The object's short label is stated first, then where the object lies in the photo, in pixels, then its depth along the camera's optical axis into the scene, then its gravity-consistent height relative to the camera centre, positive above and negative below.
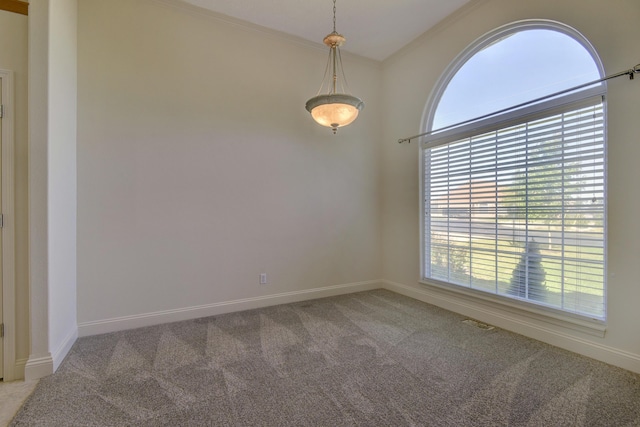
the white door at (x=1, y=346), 2.03 -0.94
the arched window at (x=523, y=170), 2.37 +0.39
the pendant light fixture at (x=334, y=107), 2.38 +0.88
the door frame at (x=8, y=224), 2.03 -0.09
